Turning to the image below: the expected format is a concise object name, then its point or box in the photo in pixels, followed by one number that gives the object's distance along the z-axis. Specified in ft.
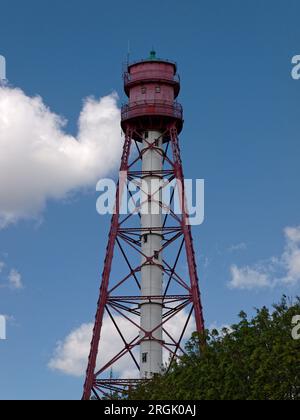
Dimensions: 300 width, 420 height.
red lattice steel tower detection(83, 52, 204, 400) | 233.14
